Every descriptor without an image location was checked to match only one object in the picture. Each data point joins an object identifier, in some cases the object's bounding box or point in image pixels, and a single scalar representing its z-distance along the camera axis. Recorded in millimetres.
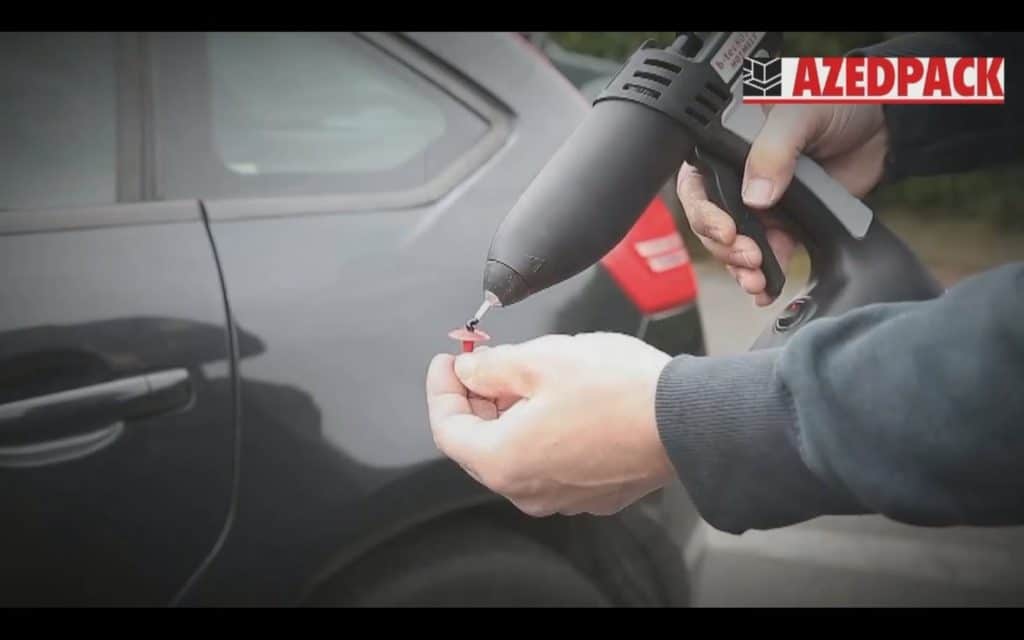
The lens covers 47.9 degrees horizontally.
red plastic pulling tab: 840
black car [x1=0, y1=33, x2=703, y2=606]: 1124
